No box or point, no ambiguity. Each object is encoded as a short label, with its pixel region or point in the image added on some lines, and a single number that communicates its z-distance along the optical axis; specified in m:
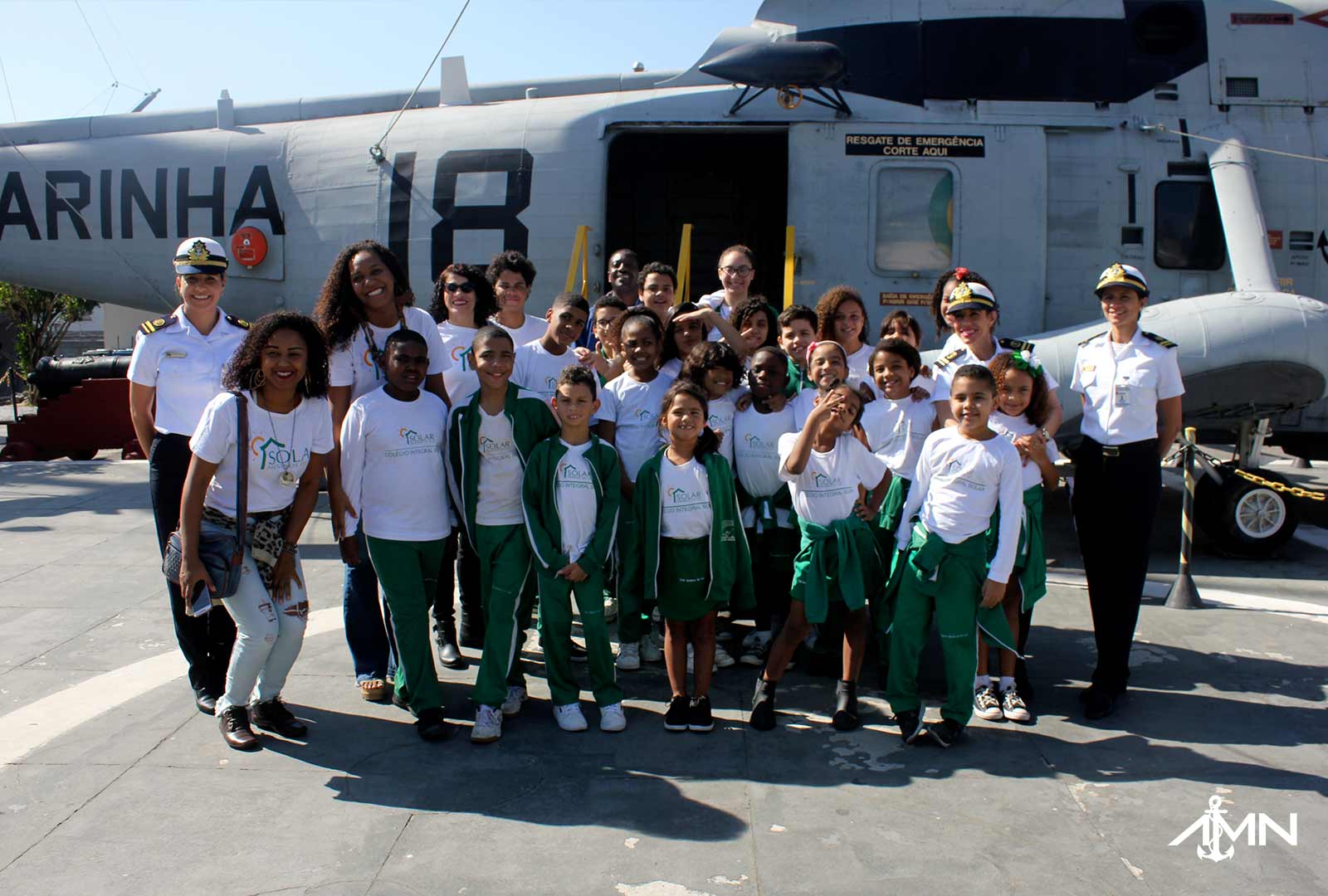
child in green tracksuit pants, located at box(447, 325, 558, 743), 4.09
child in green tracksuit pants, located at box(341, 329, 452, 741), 4.06
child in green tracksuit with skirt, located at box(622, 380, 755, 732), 4.14
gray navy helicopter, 7.78
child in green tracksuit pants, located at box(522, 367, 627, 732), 4.09
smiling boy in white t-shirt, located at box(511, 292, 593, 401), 4.79
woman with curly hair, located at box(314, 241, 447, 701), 4.39
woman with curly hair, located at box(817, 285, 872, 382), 5.05
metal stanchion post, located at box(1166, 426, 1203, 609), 5.90
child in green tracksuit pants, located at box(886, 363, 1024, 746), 3.96
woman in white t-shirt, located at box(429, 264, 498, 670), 4.93
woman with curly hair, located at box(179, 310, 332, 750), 3.73
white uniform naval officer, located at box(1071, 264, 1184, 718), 4.42
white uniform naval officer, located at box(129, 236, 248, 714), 4.11
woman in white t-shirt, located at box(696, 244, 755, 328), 5.55
